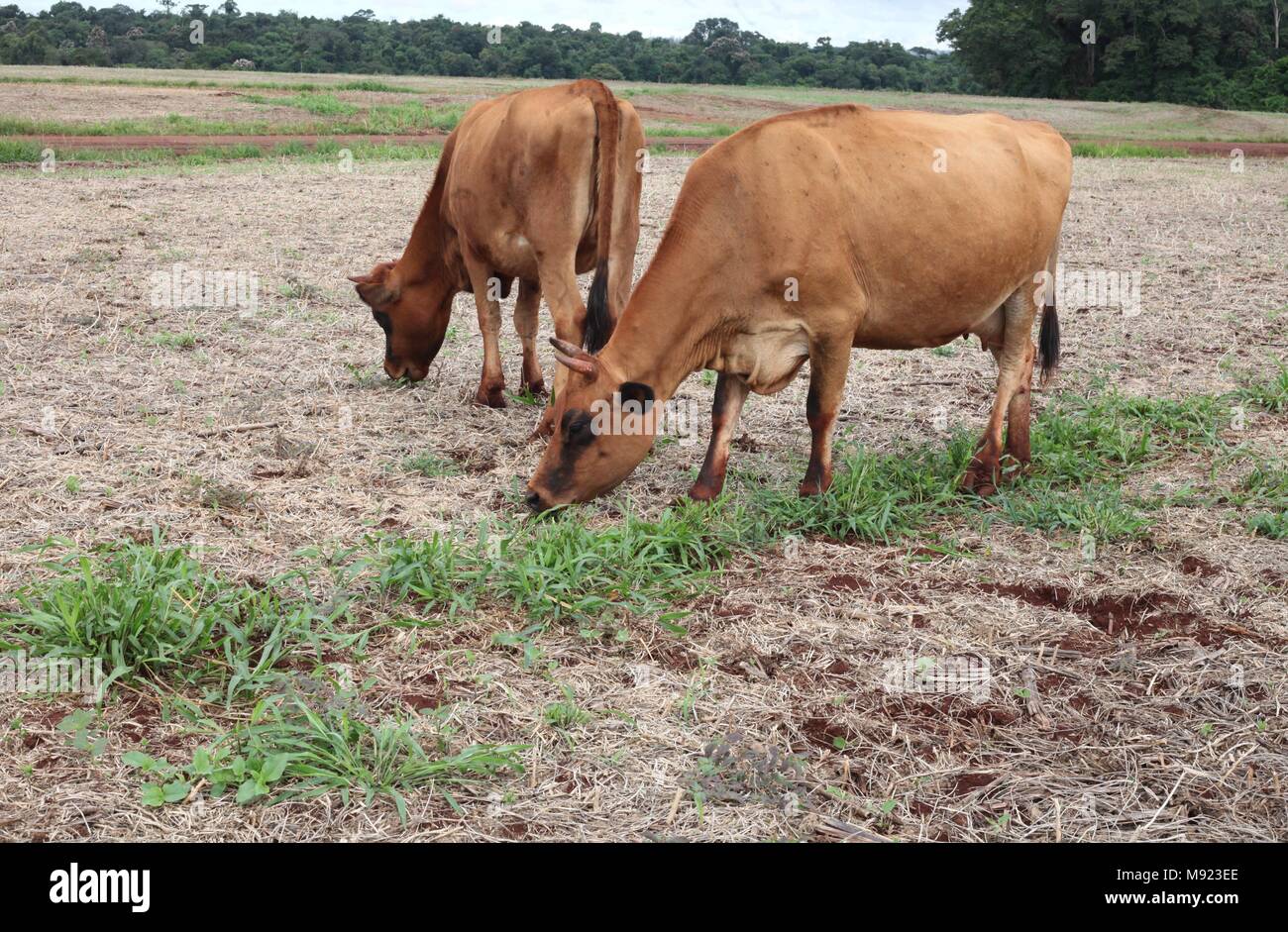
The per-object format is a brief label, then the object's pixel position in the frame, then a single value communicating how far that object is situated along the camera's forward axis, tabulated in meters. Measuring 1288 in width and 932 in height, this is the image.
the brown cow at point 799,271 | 5.25
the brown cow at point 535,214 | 6.50
